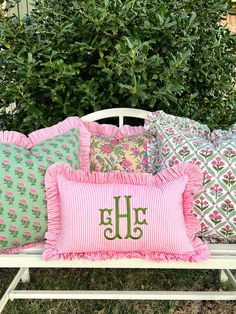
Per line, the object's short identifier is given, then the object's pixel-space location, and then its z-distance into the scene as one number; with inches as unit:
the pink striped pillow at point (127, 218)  64.2
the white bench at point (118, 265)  65.4
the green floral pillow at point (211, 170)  68.5
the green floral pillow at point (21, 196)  67.1
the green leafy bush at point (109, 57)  83.7
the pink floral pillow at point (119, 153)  76.6
